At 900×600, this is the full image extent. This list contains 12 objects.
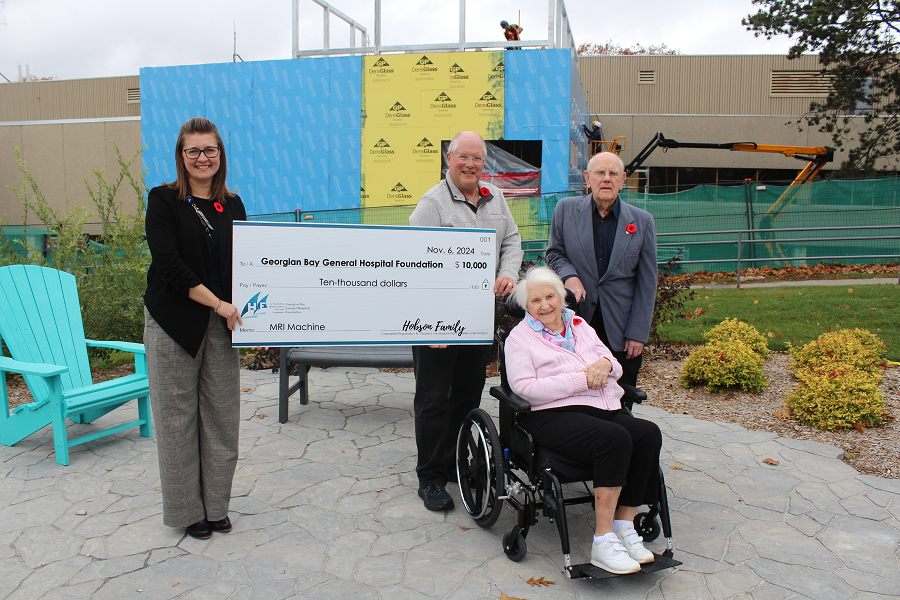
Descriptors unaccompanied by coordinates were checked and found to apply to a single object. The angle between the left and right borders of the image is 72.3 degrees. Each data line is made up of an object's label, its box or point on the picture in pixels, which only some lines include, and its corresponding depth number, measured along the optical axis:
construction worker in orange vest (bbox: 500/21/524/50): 15.62
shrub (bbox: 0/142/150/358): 6.50
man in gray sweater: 3.36
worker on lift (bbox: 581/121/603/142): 19.91
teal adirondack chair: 4.04
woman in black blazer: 2.93
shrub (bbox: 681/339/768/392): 5.48
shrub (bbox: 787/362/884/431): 4.61
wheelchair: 2.71
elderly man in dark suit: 3.42
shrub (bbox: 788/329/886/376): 5.27
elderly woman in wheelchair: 2.68
